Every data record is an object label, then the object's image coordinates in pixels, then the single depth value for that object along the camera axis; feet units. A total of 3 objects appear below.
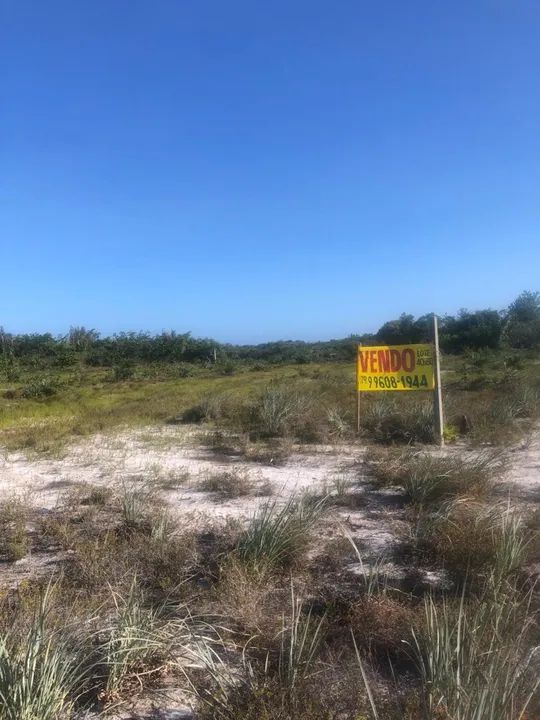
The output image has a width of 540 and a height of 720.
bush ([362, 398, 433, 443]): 34.14
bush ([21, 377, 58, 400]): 70.18
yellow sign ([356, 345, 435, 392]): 34.71
